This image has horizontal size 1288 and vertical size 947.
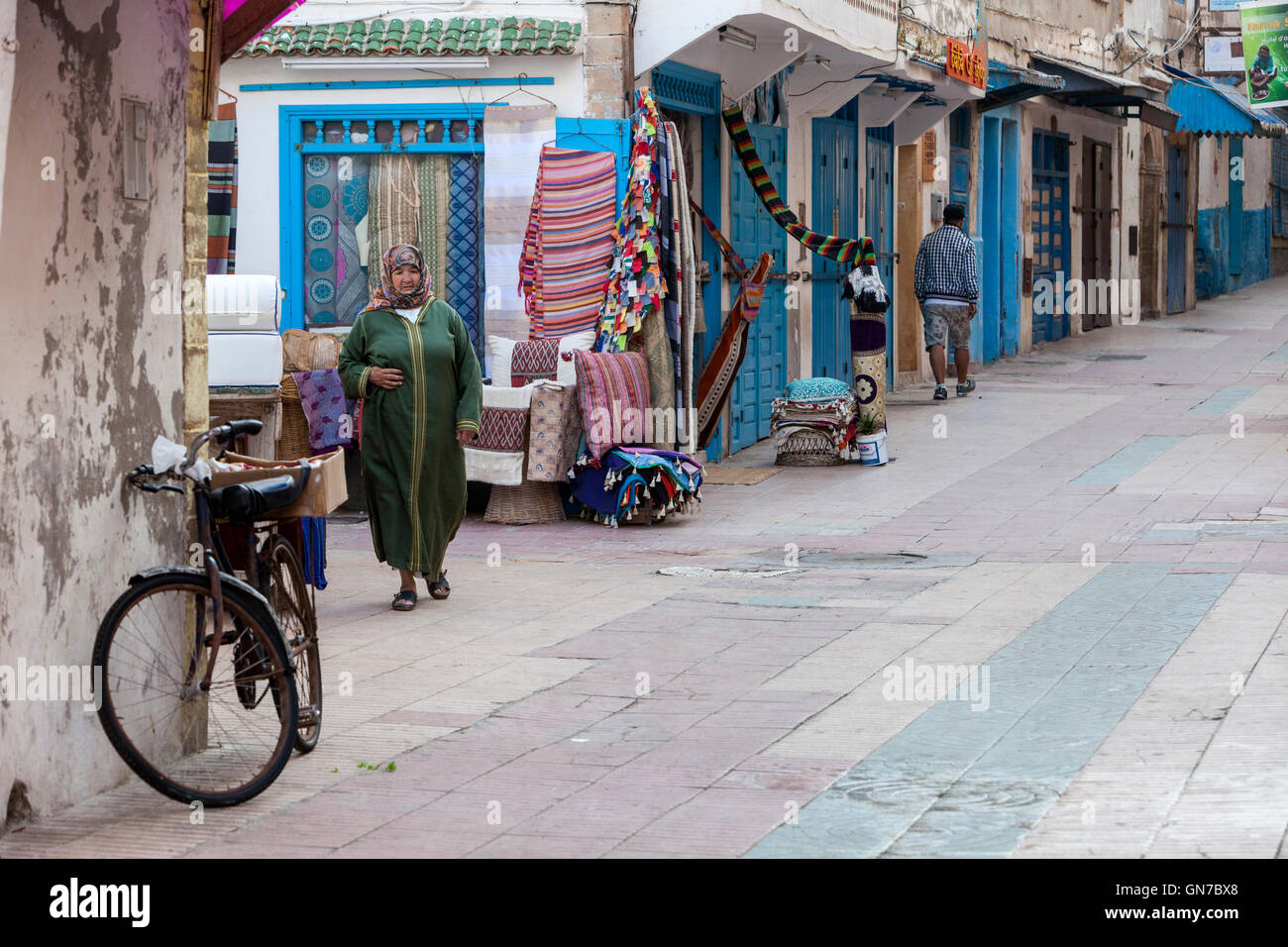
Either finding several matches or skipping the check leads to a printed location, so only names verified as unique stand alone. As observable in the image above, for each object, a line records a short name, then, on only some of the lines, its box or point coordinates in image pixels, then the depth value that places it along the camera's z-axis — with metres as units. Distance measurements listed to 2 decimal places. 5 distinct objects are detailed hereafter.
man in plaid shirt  19.19
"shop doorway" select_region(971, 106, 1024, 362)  24.05
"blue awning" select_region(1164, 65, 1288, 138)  27.73
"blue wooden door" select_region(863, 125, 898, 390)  20.02
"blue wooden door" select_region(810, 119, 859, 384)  18.11
